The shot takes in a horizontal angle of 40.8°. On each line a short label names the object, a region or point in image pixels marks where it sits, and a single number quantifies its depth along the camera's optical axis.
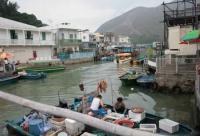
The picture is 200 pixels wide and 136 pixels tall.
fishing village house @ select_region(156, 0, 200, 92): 18.45
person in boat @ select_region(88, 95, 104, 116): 10.80
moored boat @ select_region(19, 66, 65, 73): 36.61
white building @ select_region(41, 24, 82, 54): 57.91
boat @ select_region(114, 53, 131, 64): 50.69
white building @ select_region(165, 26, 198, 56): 24.41
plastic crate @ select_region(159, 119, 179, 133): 9.25
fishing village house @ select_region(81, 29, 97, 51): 69.11
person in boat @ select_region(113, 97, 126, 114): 11.48
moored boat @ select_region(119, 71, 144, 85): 23.33
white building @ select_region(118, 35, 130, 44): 120.50
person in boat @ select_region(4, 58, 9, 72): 31.20
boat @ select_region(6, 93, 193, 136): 9.57
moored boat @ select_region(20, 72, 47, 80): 30.92
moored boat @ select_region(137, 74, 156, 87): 21.48
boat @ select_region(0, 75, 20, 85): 27.42
